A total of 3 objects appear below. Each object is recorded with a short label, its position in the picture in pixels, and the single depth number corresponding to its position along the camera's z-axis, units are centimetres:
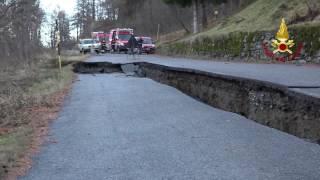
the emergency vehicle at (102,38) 6769
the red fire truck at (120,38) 5952
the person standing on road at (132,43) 4332
